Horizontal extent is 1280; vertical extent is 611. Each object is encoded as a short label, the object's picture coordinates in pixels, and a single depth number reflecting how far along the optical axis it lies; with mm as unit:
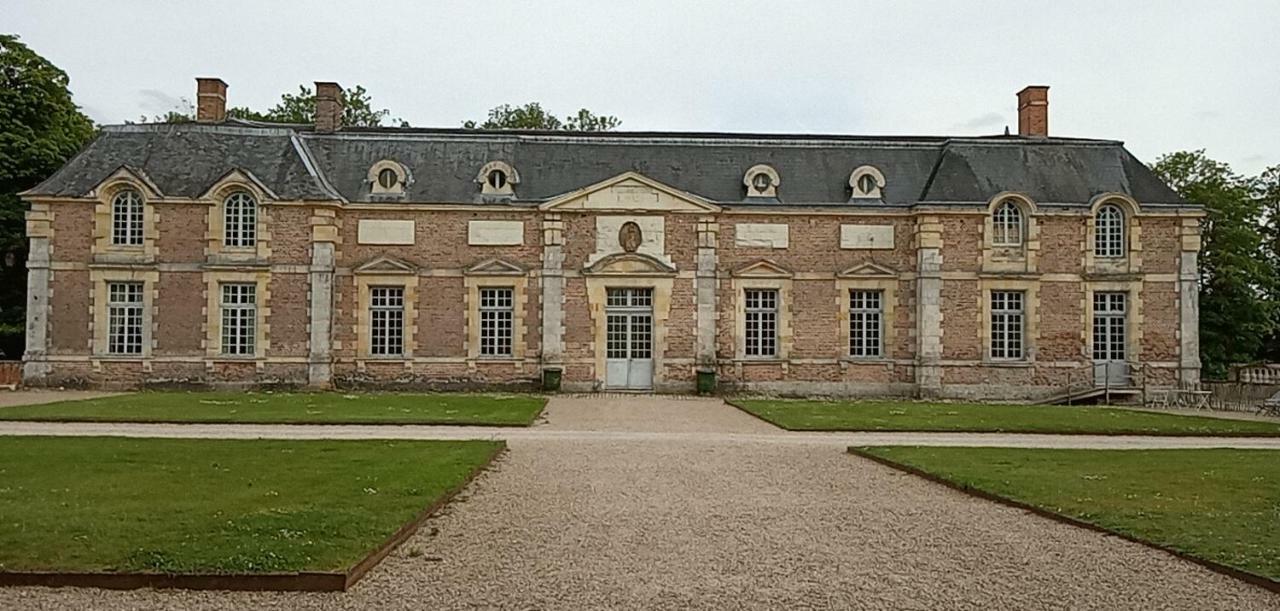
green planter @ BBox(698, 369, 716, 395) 26234
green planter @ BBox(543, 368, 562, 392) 26125
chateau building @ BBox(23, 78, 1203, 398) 25906
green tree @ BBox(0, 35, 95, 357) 29094
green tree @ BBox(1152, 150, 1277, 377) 32406
